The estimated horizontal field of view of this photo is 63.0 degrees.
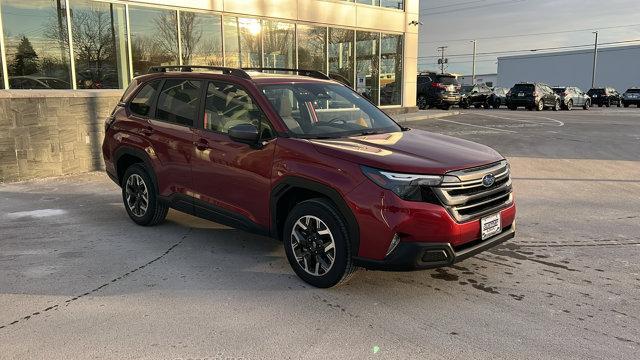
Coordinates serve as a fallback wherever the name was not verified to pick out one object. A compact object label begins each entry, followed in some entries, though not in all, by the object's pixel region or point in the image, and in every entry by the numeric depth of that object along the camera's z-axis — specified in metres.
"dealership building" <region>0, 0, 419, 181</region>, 9.18
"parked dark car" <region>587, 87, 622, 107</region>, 39.47
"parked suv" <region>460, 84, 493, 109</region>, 32.67
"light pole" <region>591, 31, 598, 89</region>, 58.19
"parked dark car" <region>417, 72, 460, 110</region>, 28.00
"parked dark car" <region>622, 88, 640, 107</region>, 38.03
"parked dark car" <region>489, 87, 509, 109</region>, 32.56
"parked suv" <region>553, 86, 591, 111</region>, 31.42
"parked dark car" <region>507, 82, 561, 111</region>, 29.31
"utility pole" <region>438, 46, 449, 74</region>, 91.43
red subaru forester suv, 3.77
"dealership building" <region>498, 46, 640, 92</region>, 59.94
